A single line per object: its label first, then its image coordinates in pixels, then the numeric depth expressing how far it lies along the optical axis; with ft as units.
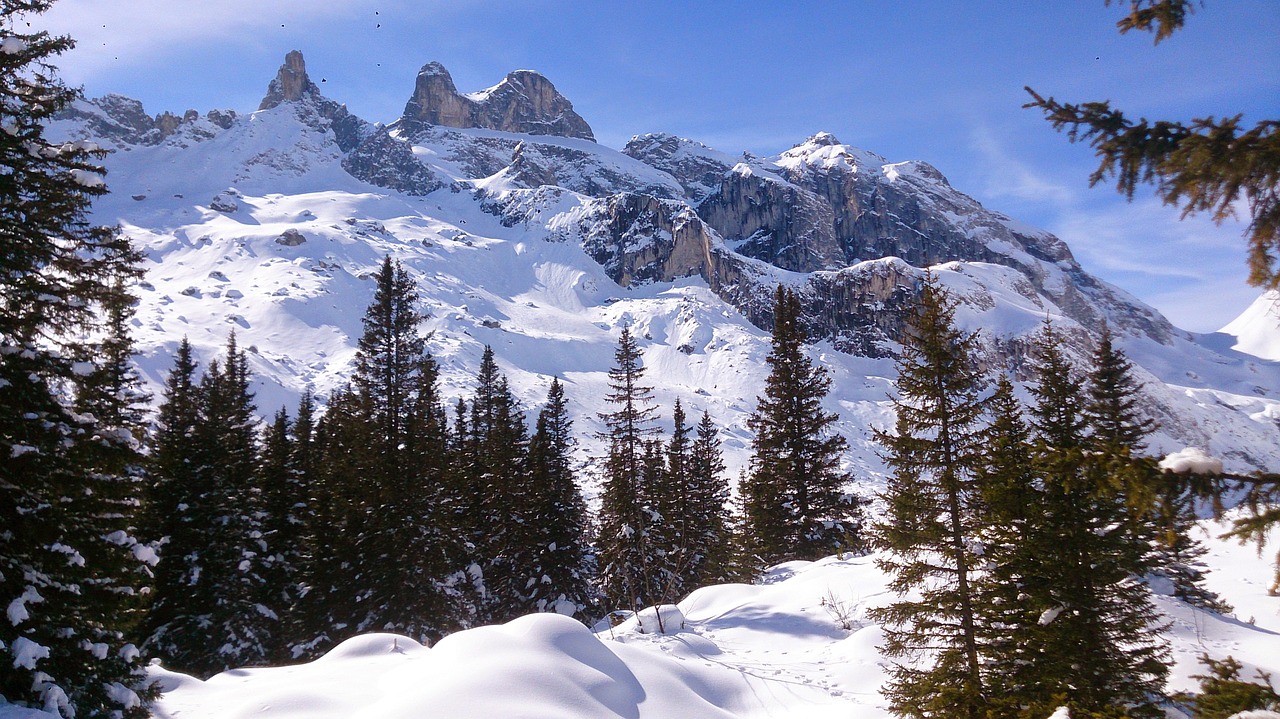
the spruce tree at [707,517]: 107.04
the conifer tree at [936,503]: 32.89
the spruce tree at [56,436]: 28.45
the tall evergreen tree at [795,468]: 87.40
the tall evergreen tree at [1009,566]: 31.17
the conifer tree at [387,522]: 73.26
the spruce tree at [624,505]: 86.94
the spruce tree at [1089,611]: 29.04
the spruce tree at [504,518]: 94.32
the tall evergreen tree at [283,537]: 79.82
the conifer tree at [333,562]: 74.02
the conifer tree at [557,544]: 92.27
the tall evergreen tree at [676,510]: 100.13
